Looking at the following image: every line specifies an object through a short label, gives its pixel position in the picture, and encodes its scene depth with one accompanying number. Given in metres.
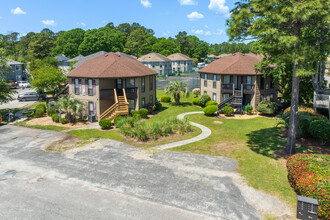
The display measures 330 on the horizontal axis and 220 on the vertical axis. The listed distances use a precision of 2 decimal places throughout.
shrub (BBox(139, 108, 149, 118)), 32.91
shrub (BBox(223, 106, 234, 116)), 33.97
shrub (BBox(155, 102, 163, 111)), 37.91
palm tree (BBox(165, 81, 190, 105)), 39.62
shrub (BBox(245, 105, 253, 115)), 34.84
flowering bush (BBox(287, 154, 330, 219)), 11.60
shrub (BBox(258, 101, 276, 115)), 33.41
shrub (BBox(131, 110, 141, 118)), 32.25
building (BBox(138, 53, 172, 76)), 86.12
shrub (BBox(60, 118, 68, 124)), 30.27
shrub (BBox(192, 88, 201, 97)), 49.51
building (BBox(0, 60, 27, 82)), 70.69
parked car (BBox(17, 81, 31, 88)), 62.25
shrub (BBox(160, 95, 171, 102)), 43.97
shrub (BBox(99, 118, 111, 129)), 27.81
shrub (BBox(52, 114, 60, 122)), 30.89
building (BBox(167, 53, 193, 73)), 95.82
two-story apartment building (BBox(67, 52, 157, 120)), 31.97
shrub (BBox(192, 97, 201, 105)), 41.52
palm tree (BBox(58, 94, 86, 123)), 29.52
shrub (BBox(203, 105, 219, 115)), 33.72
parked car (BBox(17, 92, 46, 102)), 47.00
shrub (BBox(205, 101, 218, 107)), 37.71
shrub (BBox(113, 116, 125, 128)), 28.14
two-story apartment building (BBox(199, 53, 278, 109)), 36.16
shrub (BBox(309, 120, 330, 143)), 20.29
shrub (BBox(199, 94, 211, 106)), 40.00
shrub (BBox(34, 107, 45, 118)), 33.62
